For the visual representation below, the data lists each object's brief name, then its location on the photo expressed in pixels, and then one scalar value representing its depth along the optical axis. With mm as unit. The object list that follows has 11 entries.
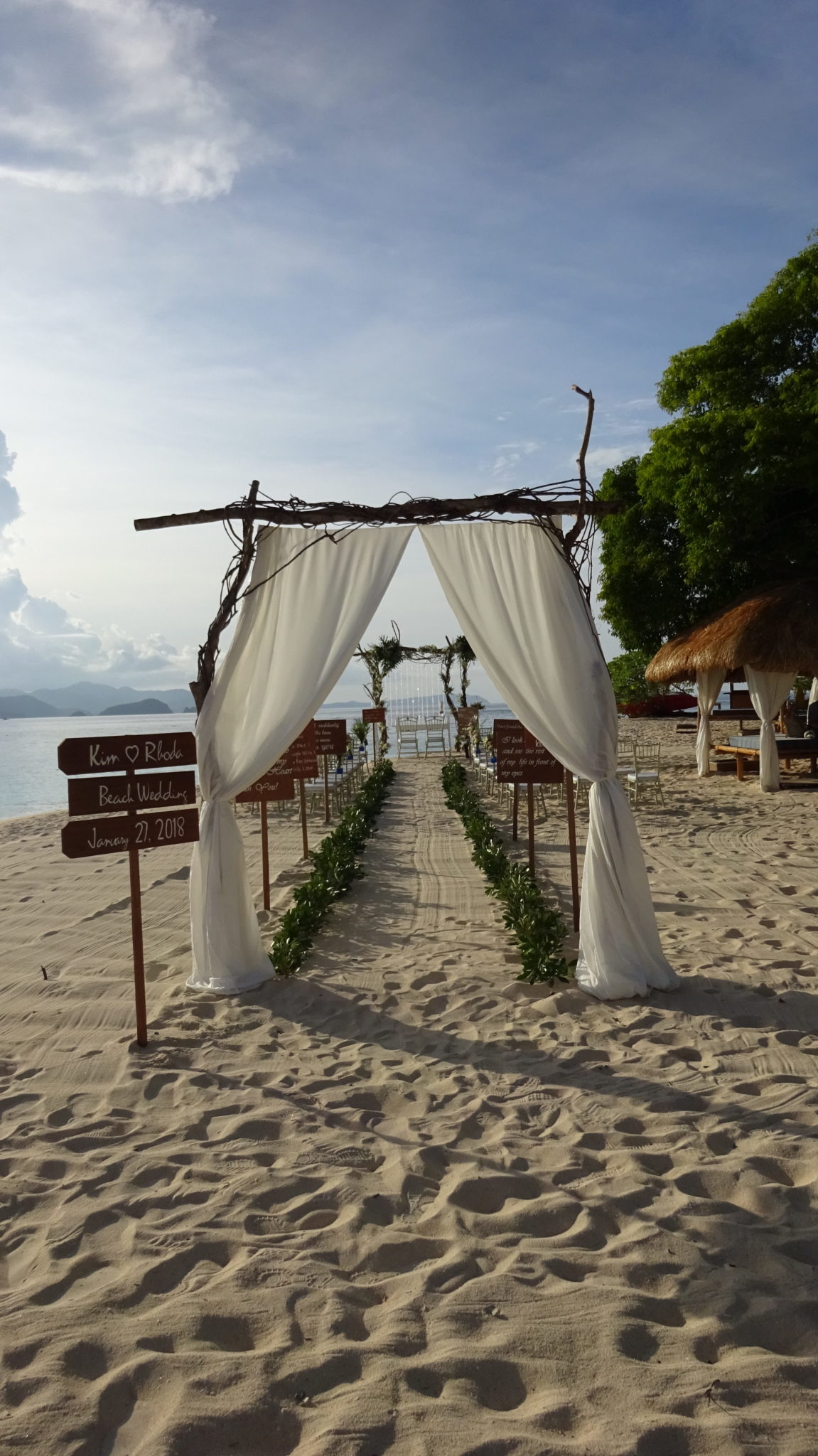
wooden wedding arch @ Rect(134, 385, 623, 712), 5148
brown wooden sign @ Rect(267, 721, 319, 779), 7133
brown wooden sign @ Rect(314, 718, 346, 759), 10594
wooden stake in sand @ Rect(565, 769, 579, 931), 5977
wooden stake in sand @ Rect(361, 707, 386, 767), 21359
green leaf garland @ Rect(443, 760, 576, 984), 5137
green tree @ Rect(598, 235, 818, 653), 14812
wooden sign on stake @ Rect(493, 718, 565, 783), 6777
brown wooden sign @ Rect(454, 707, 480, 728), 24112
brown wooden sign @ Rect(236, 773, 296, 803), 6473
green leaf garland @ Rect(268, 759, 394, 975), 5574
